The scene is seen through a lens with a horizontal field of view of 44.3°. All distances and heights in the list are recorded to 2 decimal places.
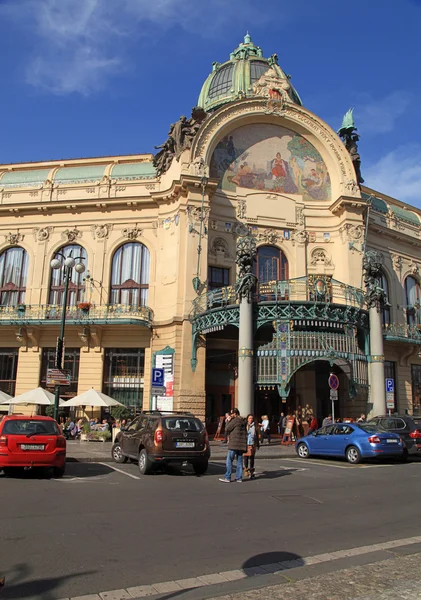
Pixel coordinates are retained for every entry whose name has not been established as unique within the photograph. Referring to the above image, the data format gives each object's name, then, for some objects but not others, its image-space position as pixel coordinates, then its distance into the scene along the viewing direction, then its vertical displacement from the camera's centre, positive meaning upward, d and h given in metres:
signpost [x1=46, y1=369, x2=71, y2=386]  19.22 +1.13
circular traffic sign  21.09 +1.32
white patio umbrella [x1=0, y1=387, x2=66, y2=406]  24.67 +0.44
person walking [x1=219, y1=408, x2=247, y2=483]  12.73 -0.76
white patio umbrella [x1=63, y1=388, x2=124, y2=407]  24.39 +0.42
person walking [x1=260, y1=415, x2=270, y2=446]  24.31 -0.67
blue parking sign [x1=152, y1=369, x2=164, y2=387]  23.78 +1.51
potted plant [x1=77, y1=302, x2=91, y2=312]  28.10 +5.47
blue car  16.67 -0.86
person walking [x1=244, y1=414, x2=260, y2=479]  13.39 -0.90
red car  12.27 -0.90
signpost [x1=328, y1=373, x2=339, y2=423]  21.09 +1.20
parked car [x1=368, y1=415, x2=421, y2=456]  18.38 -0.40
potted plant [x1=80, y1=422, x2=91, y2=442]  23.77 -1.08
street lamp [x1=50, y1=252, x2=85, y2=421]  19.72 +3.99
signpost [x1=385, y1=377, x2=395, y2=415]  27.12 +1.24
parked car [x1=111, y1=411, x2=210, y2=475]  13.23 -0.80
